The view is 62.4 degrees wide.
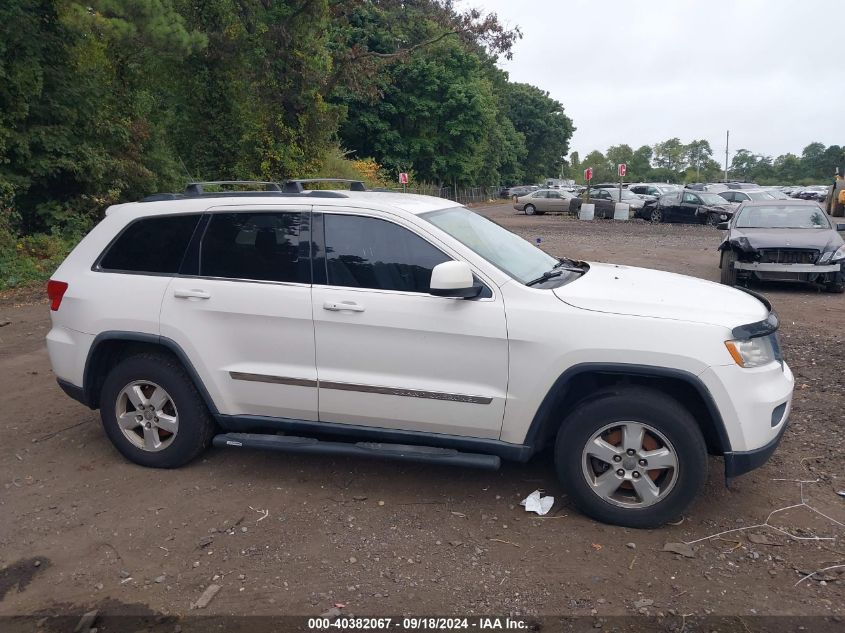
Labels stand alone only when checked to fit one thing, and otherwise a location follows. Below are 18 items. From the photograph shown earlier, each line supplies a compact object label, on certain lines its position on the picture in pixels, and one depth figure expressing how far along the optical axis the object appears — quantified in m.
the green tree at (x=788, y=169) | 95.88
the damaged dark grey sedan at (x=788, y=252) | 10.83
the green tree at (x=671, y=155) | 128.38
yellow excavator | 26.94
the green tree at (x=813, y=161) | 92.12
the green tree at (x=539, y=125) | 73.69
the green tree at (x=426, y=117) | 44.00
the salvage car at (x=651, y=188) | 35.07
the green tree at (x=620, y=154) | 132.38
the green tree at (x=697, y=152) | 130.38
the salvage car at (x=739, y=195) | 28.33
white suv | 3.72
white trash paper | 4.07
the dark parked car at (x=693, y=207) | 26.38
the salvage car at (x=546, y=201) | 38.06
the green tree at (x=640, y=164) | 125.59
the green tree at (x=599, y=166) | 119.25
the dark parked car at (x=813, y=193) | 41.37
